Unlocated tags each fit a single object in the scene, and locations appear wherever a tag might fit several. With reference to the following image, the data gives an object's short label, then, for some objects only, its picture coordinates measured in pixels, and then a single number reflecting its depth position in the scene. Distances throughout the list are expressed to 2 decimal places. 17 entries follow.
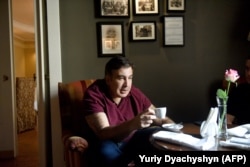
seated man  1.49
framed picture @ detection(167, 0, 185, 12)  2.71
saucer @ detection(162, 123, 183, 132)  1.58
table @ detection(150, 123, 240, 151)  1.24
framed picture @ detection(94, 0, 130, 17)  2.62
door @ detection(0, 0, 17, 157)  3.48
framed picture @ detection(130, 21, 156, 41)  2.67
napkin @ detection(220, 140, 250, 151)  1.22
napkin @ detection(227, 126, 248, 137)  1.43
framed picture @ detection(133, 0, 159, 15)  2.68
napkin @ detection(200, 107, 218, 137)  1.36
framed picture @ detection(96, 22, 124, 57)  2.63
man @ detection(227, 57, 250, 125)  2.11
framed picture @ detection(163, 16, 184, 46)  2.71
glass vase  1.38
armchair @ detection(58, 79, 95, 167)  2.09
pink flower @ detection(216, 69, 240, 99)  1.42
